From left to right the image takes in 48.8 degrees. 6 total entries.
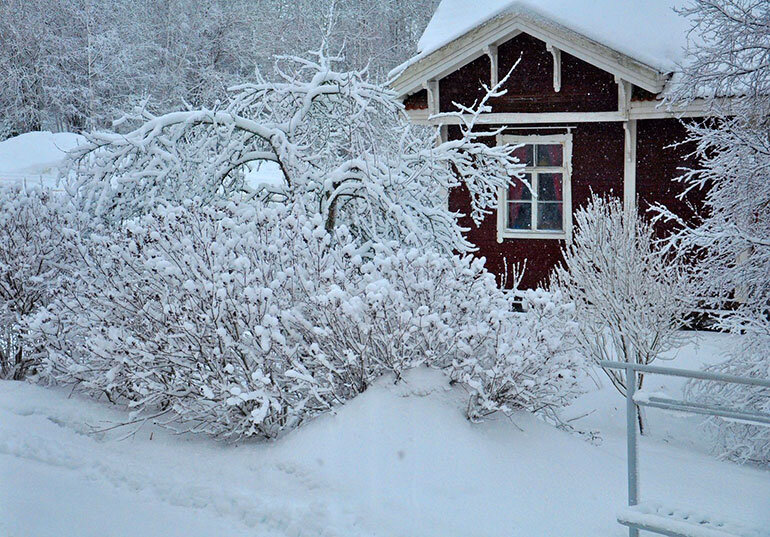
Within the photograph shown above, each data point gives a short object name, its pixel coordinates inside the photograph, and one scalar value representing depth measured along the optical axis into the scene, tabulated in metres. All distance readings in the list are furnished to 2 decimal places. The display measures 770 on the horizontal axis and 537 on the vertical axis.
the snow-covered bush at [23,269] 7.76
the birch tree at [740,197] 7.39
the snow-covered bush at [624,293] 8.39
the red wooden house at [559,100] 11.47
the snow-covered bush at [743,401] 7.43
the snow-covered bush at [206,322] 5.89
